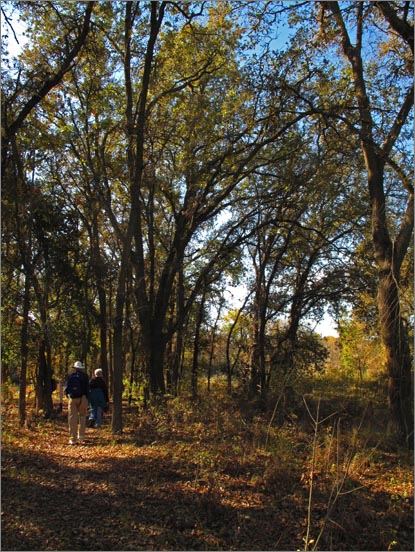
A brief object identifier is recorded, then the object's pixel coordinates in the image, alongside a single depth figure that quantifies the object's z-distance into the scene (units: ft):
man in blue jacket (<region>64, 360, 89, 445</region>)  33.50
